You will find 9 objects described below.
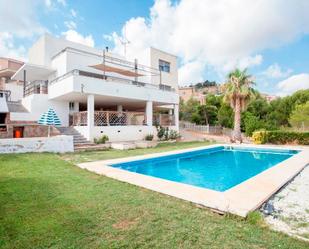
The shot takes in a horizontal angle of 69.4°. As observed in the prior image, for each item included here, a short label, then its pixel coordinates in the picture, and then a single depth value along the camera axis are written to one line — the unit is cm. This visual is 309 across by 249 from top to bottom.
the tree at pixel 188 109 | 3981
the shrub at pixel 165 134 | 2275
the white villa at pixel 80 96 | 1759
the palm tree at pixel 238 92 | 2475
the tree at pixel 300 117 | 3228
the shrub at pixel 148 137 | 2146
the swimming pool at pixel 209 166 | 952
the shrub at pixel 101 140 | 1750
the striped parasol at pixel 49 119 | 1492
